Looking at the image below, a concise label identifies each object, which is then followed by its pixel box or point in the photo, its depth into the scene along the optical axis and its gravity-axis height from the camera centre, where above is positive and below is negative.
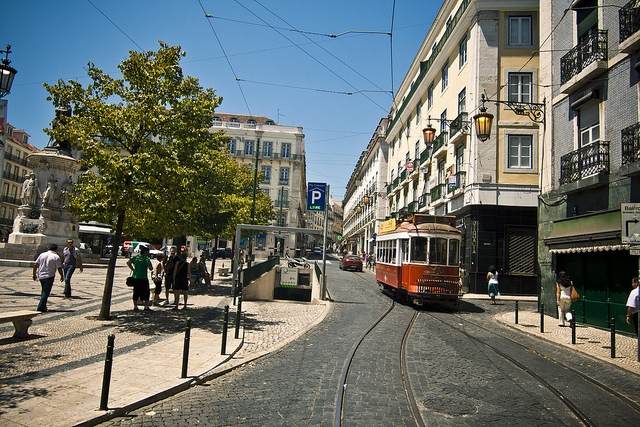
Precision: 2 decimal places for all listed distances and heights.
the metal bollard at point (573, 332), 10.45 -1.56
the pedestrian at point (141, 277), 11.27 -0.86
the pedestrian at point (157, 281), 12.80 -1.05
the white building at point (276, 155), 62.97 +14.10
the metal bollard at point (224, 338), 7.85 -1.63
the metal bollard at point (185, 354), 6.25 -1.56
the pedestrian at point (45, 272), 10.29 -0.79
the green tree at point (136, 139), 9.64 +2.45
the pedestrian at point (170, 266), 12.73 -0.59
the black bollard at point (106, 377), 4.86 -1.53
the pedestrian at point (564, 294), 12.78 -0.77
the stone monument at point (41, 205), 19.22 +1.53
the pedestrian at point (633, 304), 9.85 -0.75
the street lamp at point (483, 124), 16.73 +5.44
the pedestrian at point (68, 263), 13.08 -0.69
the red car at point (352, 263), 38.72 -0.62
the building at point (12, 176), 48.44 +7.09
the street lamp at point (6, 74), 8.18 +3.11
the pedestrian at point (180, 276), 12.25 -0.84
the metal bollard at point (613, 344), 8.98 -1.54
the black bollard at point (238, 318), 9.42 -1.51
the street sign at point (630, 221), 8.63 +1.02
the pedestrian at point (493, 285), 19.08 -0.92
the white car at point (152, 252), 39.42 -0.70
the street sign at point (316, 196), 18.05 +2.47
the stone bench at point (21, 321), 7.59 -1.49
